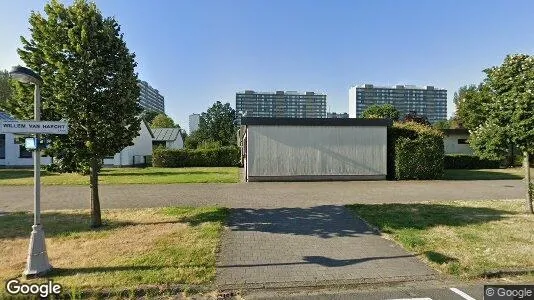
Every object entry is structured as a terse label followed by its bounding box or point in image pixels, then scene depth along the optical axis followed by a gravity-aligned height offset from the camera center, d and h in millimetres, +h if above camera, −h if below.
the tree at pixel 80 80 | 7164 +1499
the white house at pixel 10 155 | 30047 -402
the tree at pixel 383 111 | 56500 +6393
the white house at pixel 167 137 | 44125 +1693
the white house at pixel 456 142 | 33500 +753
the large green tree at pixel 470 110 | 30297 +3798
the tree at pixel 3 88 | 50812 +9139
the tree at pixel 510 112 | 8422 +955
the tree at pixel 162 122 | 68375 +5801
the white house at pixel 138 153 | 30500 -269
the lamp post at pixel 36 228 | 5145 -1208
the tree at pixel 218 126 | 48844 +3603
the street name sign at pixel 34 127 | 5289 +370
